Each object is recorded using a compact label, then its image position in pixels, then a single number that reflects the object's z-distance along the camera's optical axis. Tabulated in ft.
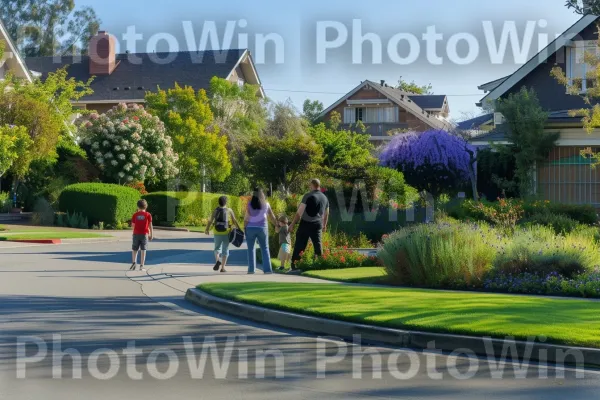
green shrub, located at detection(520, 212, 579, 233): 72.49
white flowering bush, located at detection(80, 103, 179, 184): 139.74
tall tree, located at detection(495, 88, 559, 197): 92.17
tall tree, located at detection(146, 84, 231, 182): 153.89
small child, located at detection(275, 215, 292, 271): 63.46
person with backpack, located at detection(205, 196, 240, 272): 63.87
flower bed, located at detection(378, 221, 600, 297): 51.72
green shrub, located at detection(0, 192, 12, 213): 133.69
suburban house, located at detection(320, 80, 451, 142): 221.05
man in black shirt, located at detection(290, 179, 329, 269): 62.18
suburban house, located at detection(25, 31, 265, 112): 200.03
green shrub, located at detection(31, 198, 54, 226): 128.16
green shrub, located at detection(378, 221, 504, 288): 53.88
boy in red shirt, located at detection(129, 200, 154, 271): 66.90
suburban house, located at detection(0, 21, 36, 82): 148.36
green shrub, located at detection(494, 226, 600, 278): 53.21
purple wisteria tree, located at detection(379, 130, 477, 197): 99.30
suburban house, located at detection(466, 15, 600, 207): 92.89
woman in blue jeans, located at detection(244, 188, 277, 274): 60.64
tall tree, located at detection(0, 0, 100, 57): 243.40
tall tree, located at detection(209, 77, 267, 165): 166.20
